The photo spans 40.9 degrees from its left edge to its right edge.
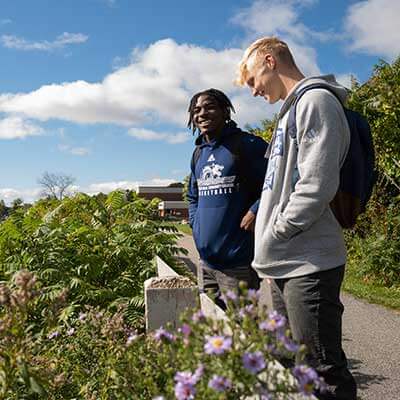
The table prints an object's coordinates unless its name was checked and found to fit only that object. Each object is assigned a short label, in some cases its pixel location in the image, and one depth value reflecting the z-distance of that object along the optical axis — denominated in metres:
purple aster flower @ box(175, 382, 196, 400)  1.45
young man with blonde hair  2.28
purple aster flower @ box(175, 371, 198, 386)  1.44
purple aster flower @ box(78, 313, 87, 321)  2.86
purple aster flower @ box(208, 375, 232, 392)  1.38
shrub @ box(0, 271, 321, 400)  1.47
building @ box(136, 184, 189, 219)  60.71
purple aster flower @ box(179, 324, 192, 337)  1.57
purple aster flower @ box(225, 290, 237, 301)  1.65
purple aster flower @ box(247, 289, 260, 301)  1.65
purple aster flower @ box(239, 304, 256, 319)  1.60
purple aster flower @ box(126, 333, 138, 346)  1.85
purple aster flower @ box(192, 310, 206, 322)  1.59
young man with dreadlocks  3.34
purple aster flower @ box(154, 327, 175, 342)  1.69
